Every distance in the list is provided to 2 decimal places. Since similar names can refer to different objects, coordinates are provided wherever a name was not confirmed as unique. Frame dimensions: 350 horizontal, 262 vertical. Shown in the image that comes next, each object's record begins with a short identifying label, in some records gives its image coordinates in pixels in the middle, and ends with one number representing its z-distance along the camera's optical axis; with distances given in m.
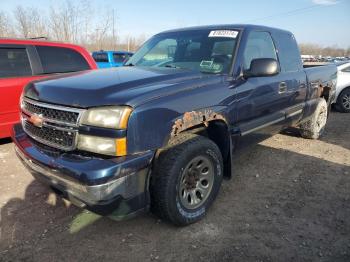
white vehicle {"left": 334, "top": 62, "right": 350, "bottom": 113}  9.59
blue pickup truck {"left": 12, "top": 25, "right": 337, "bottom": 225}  2.55
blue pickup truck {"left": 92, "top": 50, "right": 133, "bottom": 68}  13.12
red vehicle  5.29
